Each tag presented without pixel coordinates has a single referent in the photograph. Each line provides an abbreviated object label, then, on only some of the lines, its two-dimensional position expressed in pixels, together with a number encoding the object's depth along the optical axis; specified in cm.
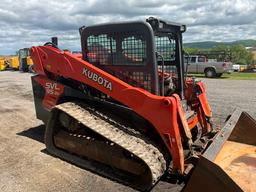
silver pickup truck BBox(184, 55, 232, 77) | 1496
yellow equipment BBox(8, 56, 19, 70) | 2072
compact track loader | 278
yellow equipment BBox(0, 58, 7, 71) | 2140
